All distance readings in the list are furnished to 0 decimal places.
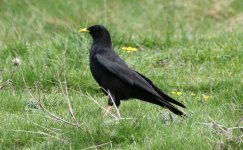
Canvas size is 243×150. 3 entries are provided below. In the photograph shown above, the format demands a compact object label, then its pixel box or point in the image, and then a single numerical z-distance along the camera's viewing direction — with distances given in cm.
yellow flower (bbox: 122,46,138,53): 1862
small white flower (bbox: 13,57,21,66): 1500
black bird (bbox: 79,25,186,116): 1399
